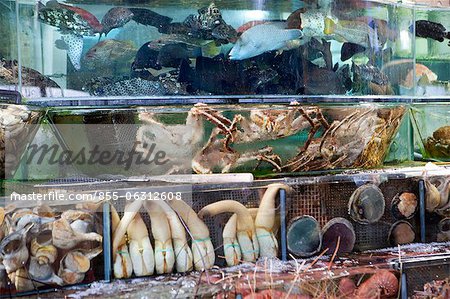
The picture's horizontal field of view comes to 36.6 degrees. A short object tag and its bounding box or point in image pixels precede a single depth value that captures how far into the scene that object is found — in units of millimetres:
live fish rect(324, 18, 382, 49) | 3137
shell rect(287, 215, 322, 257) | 2725
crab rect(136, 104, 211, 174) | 2758
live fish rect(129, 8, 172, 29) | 2787
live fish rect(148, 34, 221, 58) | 2803
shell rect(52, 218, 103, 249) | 2355
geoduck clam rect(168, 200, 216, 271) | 2570
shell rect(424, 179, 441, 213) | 3055
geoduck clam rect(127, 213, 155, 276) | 2482
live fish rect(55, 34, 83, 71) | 2738
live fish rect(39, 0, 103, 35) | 2736
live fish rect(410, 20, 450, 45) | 3852
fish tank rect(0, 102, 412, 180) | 2730
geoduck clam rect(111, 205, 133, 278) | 2459
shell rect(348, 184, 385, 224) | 2896
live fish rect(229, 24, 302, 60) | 2910
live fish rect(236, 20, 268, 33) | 2918
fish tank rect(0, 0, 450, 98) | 2740
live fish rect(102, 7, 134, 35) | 2758
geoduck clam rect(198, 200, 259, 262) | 2646
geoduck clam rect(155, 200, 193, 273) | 2541
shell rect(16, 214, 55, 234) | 2355
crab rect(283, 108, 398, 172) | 3039
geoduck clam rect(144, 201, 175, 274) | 2516
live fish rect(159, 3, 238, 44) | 2848
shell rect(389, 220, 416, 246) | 2979
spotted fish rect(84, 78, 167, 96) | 2754
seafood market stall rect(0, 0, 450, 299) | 2432
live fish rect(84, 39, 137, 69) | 2750
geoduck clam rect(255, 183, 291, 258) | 2689
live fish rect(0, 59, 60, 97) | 2729
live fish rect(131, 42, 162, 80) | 2773
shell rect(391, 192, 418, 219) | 2982
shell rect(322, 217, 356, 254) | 2797
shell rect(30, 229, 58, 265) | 2328
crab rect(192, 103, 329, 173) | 2848
